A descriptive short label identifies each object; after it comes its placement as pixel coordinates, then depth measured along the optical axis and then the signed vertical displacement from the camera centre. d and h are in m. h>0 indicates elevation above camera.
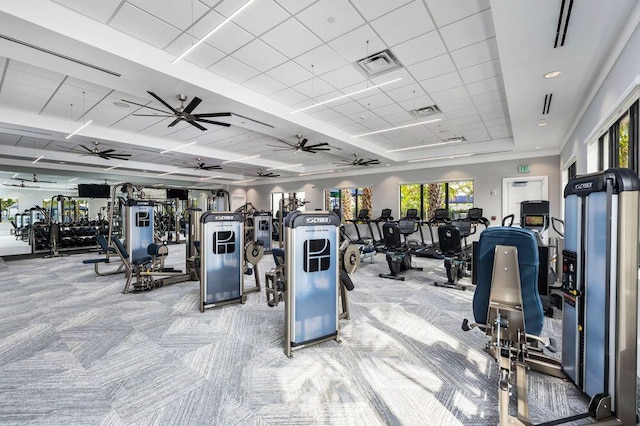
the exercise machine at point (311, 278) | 2.92 -0.72
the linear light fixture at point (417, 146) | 9.02 +2.08
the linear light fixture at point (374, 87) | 4.93 +2.09
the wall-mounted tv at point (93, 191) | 12.96 +0.86
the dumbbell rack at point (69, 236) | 10.31 -0.94
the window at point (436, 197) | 10.98 +0.41
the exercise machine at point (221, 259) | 4.30 -0.75
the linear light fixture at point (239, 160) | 11.31 +1.88
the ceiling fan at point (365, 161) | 10.45 +1.68
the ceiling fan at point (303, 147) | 7.57 +1.62
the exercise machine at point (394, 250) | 6.31 -0.91
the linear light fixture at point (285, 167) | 13.36 +1.90
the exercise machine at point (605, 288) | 1.81 -0.55
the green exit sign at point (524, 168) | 9.55 +1.25
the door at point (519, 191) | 9.45 +0.51
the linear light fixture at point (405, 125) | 7.02 +2.05
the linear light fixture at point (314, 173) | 13.97 +1.75
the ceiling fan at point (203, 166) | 11.91 +1.86
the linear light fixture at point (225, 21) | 2.68 +1.85
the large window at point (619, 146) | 3.23 +0.81
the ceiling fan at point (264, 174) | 14.31 +1.73
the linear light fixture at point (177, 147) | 9.42 +2.02
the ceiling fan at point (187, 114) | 4.97 +1.66
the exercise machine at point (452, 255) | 5.58 -0.91
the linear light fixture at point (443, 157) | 9.90 +1.76
